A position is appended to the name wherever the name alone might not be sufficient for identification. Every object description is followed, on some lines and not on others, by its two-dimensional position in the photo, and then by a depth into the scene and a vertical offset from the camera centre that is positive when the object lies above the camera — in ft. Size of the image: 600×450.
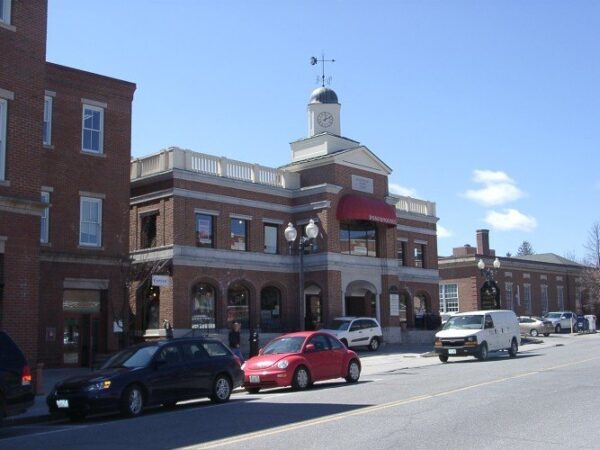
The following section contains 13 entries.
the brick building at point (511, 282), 197.77 +7.91
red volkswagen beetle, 59.31 -4.41
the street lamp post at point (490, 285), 131.87 +4.70
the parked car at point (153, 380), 45.75 -4.55
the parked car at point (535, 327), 162.40 -4.07
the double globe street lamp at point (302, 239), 77.29 +8.55
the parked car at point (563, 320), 177.88 -2.86
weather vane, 145.18 +50.65
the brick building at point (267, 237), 107.34 +12.31
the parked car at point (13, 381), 40.14 -3.76
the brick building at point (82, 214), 86.07 +12.60
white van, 89.25 -3.28
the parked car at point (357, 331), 107.55 -3.05
